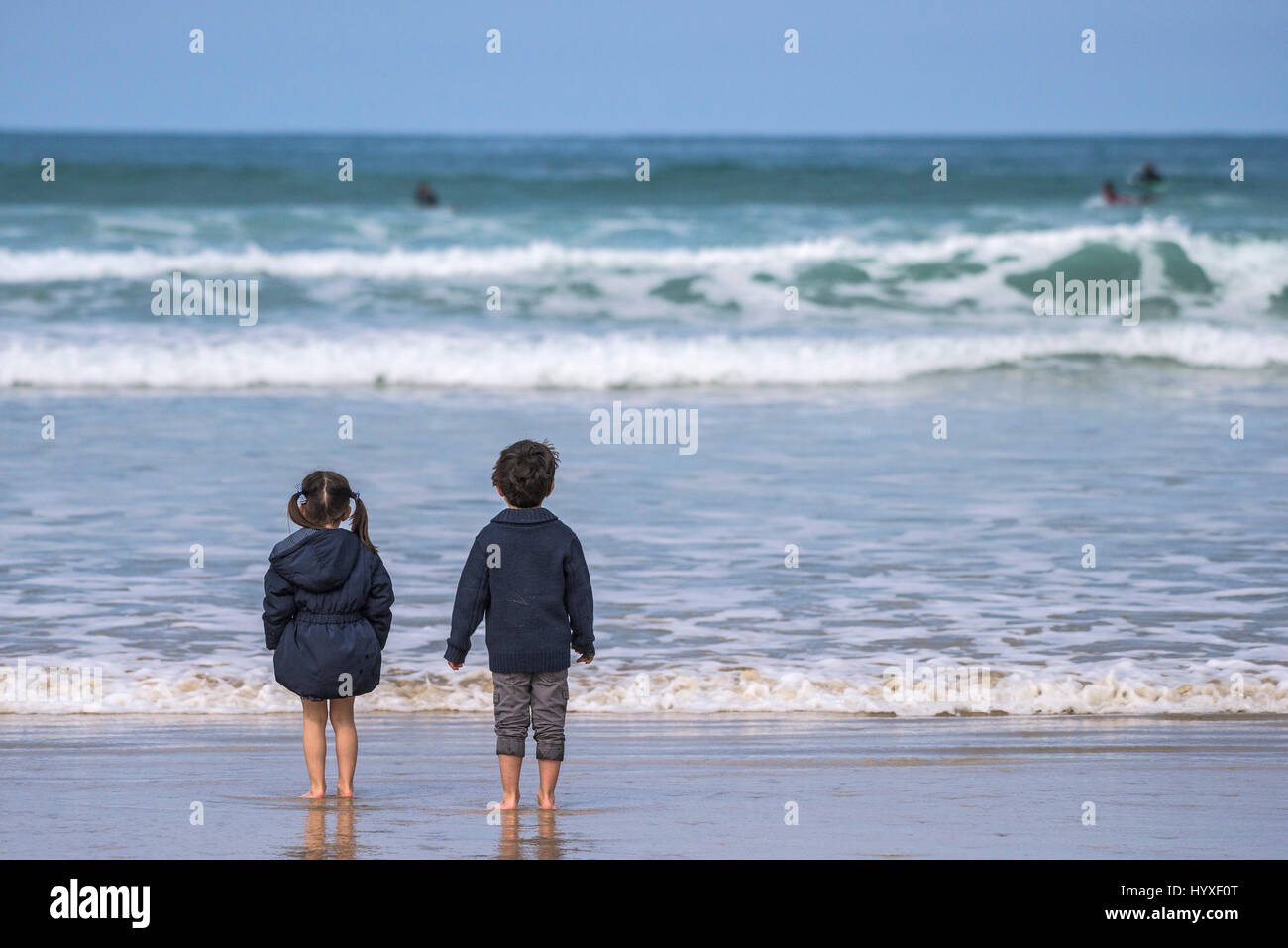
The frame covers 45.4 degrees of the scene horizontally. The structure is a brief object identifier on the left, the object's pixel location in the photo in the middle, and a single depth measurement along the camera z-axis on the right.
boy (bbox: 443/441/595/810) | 4.48
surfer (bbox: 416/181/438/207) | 31.17
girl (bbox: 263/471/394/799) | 4.52
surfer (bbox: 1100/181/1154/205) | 32.66
